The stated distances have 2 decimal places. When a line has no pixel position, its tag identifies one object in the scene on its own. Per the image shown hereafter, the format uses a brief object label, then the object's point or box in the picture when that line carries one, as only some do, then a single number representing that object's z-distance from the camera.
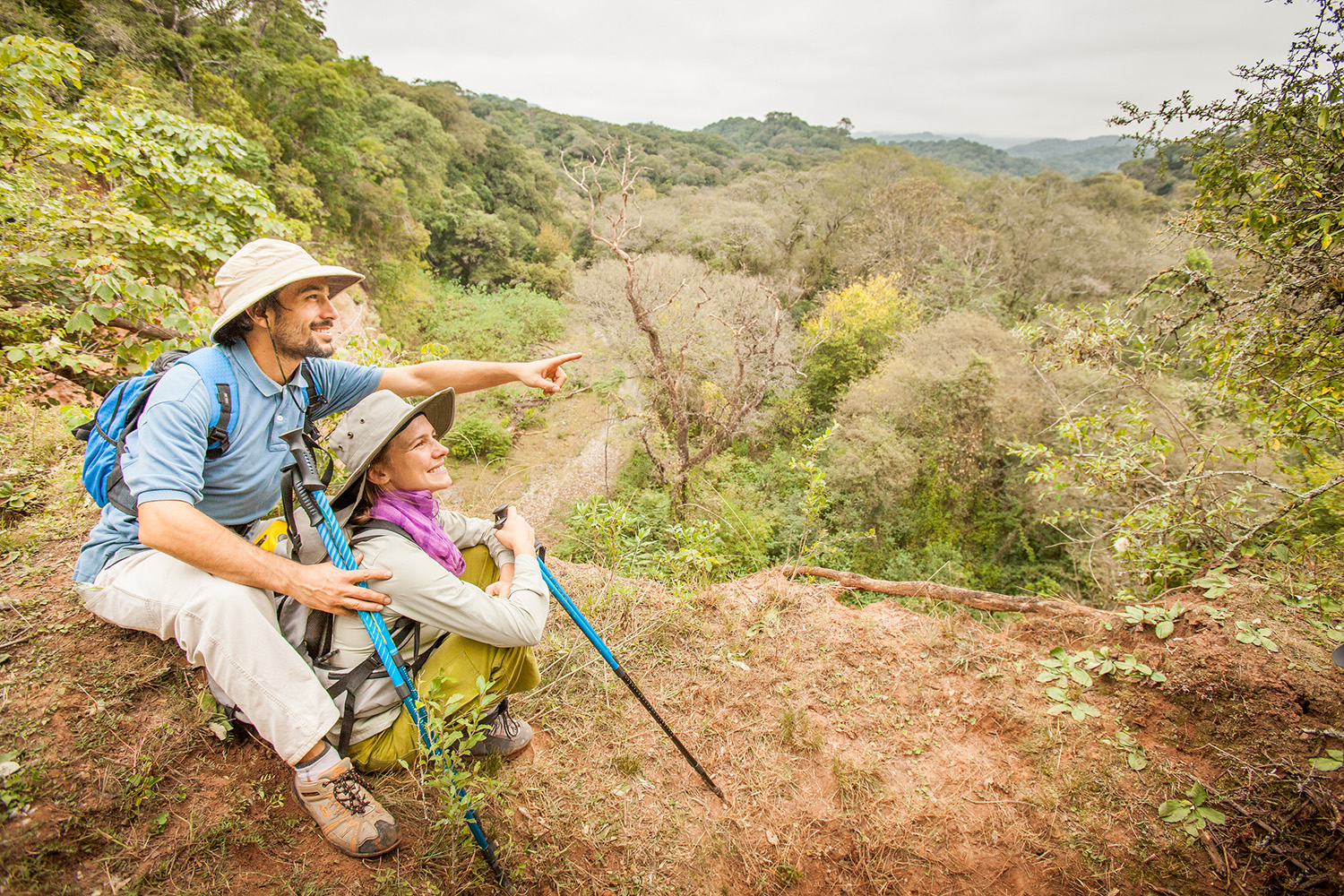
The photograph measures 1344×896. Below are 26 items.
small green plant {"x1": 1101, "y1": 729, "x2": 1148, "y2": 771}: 2.69
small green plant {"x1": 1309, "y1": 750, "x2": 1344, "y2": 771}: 2.37
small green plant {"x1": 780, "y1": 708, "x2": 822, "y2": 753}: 2.87
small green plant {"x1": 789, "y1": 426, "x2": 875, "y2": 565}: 4.59
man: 1.67
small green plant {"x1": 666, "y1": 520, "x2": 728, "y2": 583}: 4.11
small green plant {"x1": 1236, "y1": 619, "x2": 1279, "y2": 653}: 2.91
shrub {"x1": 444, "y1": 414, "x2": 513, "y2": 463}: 14.02
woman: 1.82
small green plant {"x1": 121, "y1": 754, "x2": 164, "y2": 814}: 1.81
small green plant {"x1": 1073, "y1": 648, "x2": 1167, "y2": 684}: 3.05
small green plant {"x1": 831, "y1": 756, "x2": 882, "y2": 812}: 2.63
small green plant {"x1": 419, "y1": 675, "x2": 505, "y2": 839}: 1.75
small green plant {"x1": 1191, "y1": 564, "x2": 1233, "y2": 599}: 3.37
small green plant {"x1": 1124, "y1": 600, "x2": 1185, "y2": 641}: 3.21
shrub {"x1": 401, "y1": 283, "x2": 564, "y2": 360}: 18.61
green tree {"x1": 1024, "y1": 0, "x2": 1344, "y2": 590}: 2.98
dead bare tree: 7.99
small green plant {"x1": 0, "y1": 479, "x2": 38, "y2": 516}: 3.02
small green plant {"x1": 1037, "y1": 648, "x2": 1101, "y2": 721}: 3.03
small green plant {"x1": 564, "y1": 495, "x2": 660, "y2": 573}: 3.78
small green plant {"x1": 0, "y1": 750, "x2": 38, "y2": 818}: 1.62
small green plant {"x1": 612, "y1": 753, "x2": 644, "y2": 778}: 2.58
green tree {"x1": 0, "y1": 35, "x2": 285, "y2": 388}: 3.21
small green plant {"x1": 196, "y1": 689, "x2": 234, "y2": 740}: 2.04
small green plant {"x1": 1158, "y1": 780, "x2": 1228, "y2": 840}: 2.39
